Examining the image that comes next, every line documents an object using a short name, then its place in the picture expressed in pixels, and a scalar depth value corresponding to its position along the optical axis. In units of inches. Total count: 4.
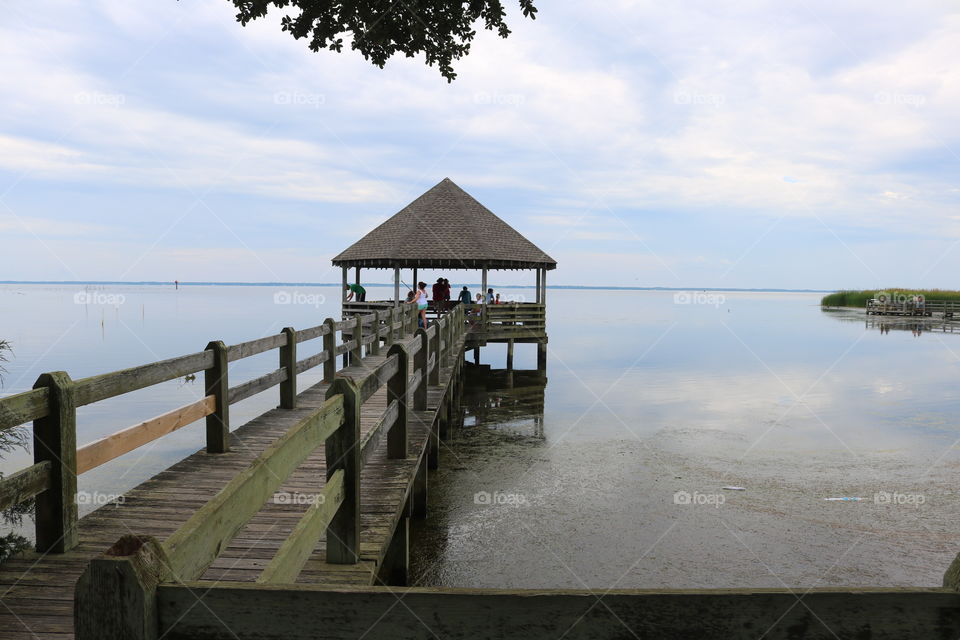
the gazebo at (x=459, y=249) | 979.9
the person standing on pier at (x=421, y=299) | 847.1
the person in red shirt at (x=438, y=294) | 1004.6
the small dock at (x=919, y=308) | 2244.6
